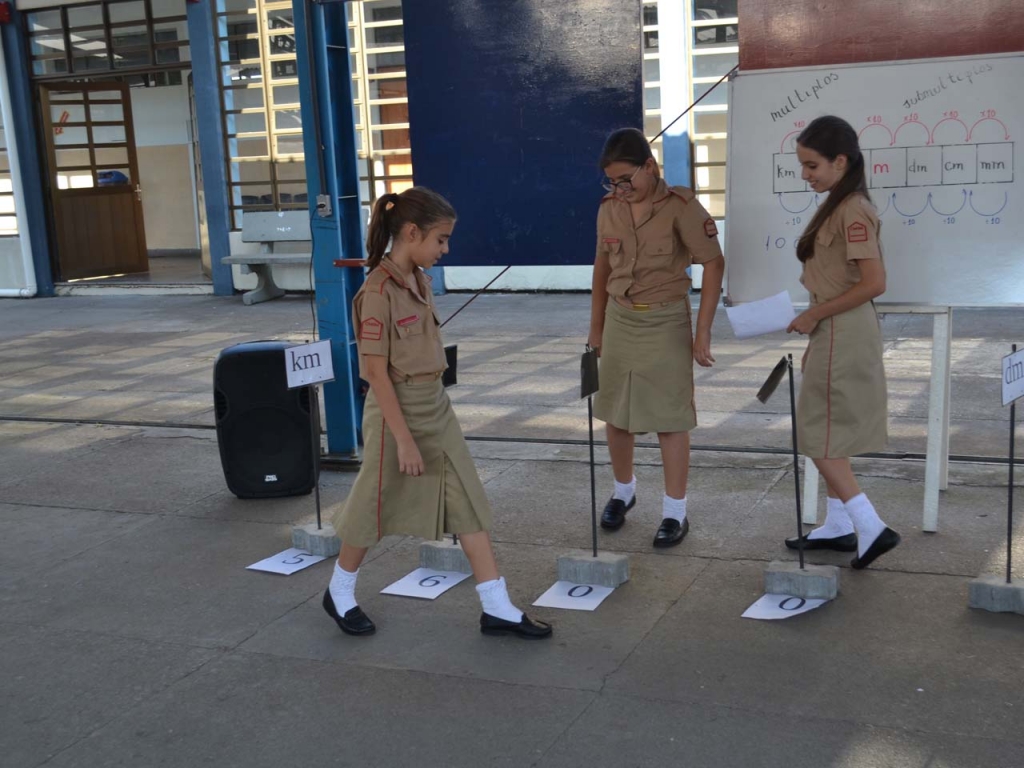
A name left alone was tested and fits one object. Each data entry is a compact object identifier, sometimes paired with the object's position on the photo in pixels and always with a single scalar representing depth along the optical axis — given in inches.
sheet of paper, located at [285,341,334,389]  184.1
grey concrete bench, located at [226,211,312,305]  527.5
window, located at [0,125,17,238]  595.2
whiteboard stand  176.1
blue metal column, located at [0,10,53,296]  577.0
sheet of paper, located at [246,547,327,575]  181.8
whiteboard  172.4
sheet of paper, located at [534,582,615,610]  161.0
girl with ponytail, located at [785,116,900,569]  153.9
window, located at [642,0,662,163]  472.1
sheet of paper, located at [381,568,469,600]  168.5
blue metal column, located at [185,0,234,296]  537.0
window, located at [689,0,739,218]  464.1
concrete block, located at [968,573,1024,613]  148.4
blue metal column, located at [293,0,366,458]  220.7
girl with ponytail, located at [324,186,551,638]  143.6
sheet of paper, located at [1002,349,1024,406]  144.6
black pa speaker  216.2
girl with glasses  172.2
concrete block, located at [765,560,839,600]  156.5
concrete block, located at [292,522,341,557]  186.7
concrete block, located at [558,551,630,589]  166.1
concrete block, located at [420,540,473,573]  175.6
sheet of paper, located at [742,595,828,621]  152.9
